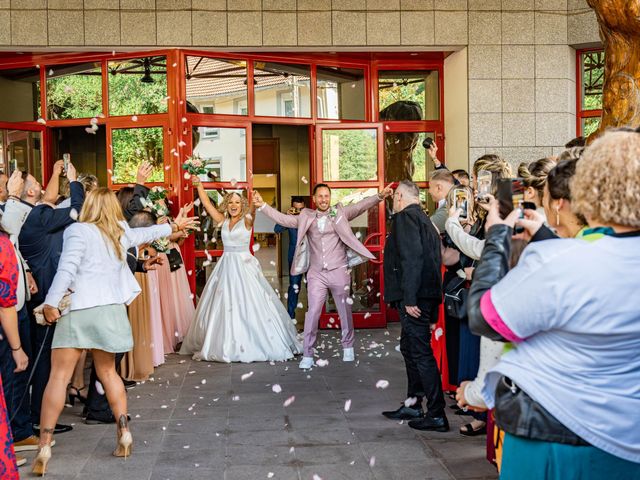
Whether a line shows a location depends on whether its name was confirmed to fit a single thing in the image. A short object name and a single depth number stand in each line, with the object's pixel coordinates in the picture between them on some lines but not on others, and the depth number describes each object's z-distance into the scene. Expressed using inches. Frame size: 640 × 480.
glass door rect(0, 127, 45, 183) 431.8
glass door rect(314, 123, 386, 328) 443.2
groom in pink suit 361.7
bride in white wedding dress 366.0
